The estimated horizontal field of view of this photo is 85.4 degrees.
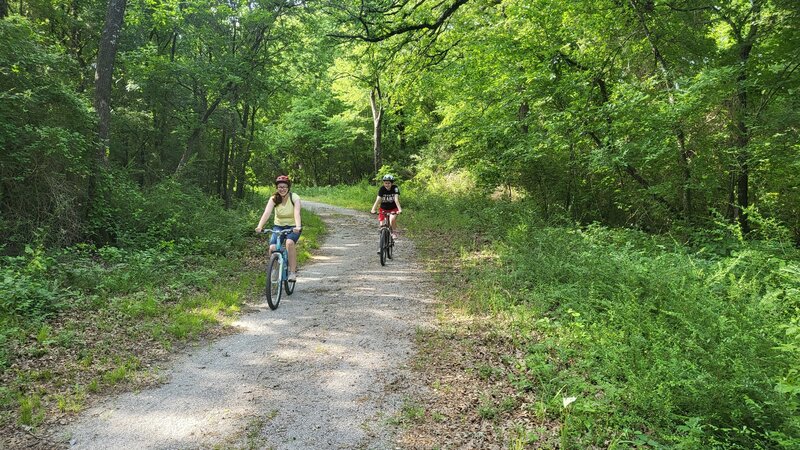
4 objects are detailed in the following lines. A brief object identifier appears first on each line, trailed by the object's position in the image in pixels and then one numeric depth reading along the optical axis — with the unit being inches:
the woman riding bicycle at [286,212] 307.1
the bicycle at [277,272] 291.5
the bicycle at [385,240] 417.7
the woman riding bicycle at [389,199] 425.4
